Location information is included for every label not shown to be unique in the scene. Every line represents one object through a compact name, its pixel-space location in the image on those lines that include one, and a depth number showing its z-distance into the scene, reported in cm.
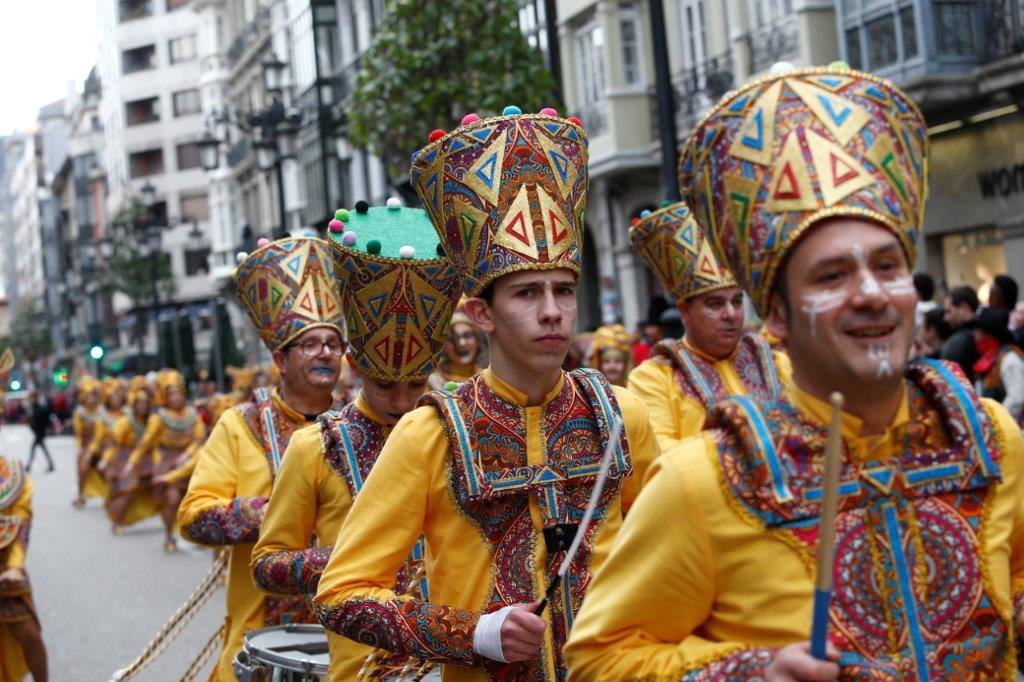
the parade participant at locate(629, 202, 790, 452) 712
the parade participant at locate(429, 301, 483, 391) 1190
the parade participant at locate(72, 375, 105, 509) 2745
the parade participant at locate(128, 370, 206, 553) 2158
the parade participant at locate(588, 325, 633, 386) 1201
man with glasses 710
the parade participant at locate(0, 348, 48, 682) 855
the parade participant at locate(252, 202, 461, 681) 559
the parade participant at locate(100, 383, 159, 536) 2245
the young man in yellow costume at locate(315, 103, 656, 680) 420
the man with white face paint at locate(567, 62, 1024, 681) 291
